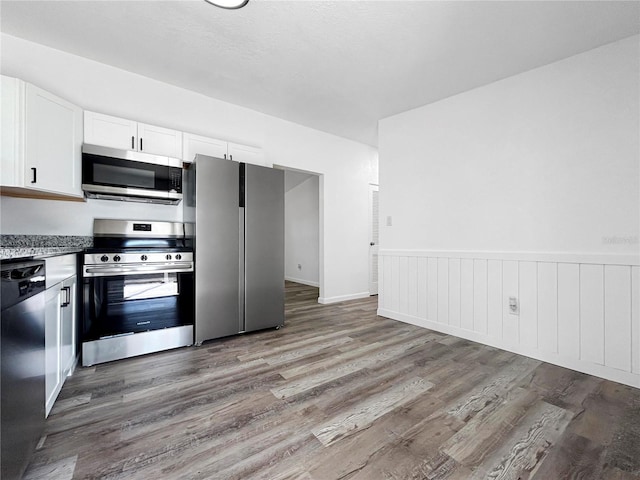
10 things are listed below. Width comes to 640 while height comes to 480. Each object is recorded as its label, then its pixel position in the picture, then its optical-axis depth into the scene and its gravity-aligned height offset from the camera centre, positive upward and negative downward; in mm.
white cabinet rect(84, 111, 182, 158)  2465 +996
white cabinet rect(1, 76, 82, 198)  1923 +743
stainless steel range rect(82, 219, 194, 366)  2211 -465
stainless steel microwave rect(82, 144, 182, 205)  2387 +591
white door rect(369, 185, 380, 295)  5091 -19
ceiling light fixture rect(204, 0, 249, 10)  1889 +1641
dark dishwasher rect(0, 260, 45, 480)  946 -490
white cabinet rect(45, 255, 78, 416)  1535 -587
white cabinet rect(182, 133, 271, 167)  2946 +1033
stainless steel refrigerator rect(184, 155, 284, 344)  2682 -55
